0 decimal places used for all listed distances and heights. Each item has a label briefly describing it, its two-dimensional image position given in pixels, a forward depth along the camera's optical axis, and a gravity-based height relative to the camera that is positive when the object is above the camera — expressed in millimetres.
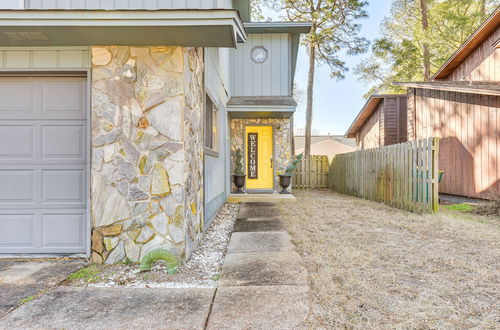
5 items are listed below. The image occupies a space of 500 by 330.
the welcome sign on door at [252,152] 9484 +446
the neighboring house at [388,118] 12164 +1976
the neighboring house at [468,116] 7637 +1448
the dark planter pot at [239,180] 8391 -383
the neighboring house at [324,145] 36281 +2595
